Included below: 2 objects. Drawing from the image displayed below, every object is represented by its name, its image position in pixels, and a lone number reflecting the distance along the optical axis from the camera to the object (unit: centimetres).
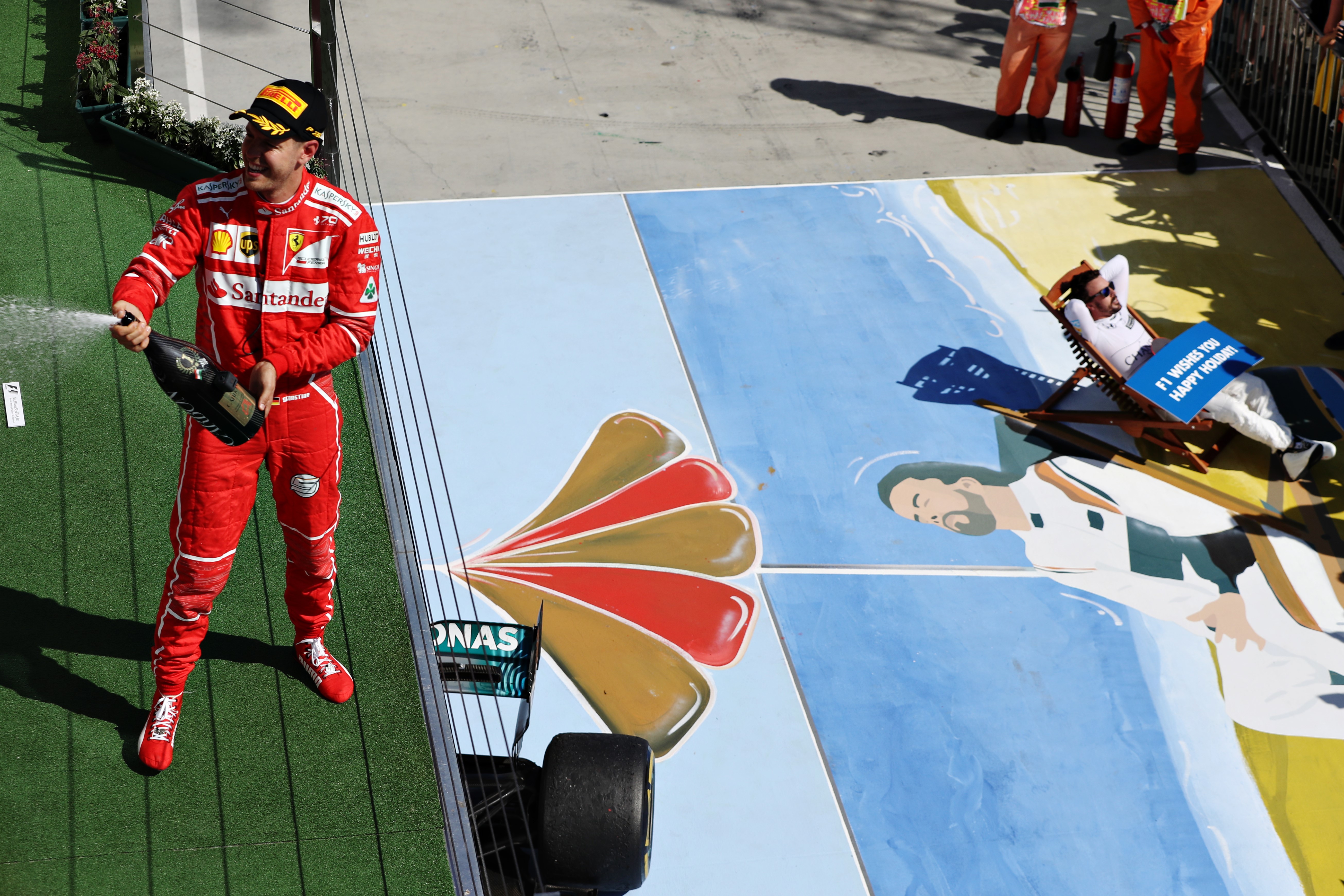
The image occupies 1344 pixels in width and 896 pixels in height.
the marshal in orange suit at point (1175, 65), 973
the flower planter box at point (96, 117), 873
